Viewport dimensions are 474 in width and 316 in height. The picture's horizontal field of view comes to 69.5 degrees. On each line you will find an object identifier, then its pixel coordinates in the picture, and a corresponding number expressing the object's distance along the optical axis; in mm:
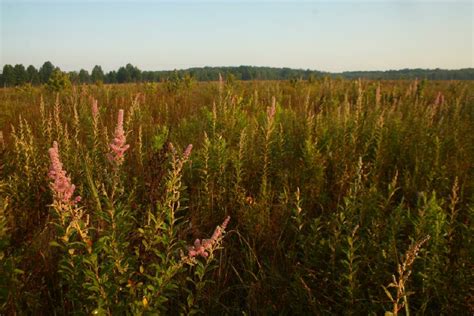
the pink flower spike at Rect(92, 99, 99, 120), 2843
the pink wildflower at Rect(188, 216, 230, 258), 1388
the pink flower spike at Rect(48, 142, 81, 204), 1301
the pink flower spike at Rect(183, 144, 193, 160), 1580
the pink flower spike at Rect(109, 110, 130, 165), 1605
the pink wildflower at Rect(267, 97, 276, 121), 3220
